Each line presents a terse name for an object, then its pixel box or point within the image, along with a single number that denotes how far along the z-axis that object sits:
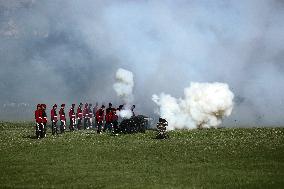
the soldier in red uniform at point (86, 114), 52.56
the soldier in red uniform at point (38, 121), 39.22
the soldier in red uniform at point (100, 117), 45.03
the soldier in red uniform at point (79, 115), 51.50
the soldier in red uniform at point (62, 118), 45.29
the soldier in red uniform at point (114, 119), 44.26
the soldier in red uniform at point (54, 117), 44.41
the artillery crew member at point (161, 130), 36.75
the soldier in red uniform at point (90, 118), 53.19
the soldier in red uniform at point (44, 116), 39.57
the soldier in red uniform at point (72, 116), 49.16
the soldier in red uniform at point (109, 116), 44.69
